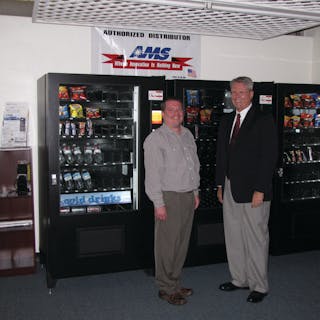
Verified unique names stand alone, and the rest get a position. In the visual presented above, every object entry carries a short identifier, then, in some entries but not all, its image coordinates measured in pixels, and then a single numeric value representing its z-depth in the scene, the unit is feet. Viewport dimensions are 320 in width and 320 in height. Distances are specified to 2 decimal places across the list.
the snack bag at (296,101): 17.01
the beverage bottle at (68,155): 14.24
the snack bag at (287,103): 16.72
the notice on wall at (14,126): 15.16
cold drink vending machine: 13.30
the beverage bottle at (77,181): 14.33
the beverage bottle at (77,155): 14.40
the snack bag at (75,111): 14.14
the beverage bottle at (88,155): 14.53
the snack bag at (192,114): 15.34
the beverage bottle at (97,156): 14.56
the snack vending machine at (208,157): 15.26
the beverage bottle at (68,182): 14.16
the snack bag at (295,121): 16.94
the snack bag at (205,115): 15.57
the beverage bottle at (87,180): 14.43
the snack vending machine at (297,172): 16.35
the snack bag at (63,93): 13.80
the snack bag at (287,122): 16.71
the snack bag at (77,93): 14.10
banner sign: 16.52
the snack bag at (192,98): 15.39
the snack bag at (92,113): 14.24
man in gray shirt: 11.89
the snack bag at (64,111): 13.98
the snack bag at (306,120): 17.13
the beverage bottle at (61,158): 14.03
